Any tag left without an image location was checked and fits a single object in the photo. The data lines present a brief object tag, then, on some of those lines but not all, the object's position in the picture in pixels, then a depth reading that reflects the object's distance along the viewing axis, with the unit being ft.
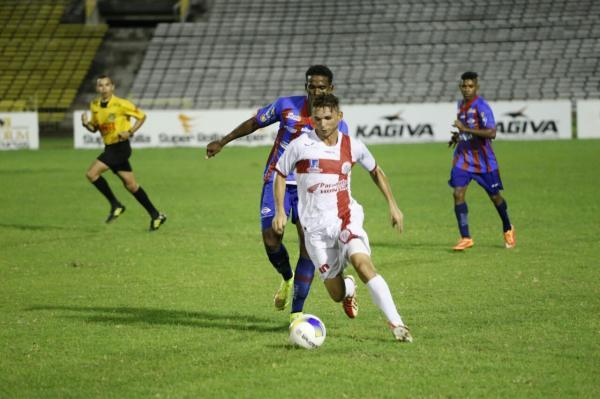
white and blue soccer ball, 47.70
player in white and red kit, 49.14
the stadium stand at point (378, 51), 287.07
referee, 106.01
